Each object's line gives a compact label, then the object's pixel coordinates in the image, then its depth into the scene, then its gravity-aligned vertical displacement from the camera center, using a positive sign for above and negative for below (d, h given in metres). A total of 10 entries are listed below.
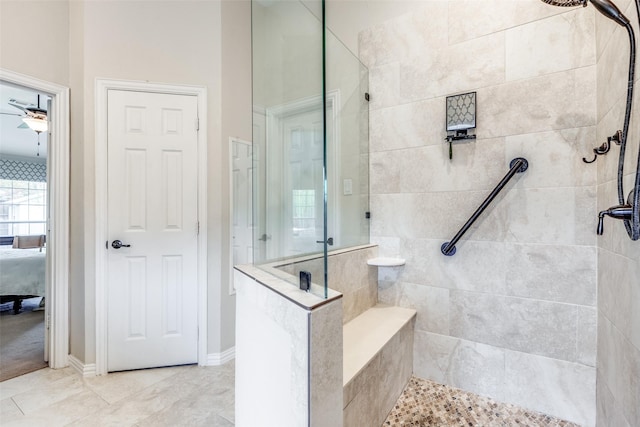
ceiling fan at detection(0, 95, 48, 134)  3.41 +1.06
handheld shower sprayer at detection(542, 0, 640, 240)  0.94 +0.14
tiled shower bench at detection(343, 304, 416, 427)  1.25 -0.75
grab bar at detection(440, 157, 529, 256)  1.66 +0.05
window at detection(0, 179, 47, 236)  6.71 +0.06
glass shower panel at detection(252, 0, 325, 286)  1.26 +0.42
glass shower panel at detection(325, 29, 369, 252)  2.08 +0.48
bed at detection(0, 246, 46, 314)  3.25 -0.77
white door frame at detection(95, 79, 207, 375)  2.08 +0.00
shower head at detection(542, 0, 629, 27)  1.00 +0.68
